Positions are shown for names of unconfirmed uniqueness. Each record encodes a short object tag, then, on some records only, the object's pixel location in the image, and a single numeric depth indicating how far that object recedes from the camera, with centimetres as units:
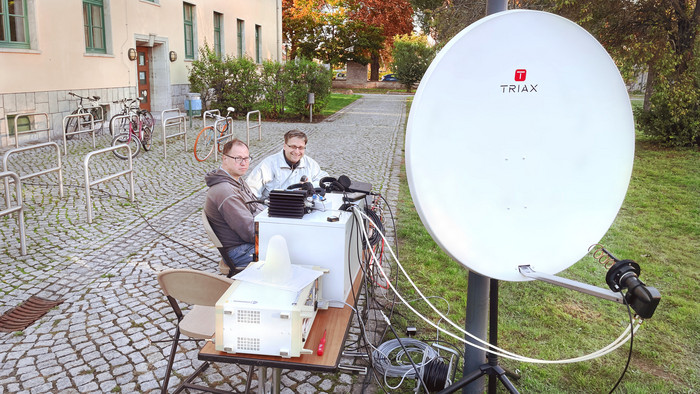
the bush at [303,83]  1851
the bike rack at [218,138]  1142
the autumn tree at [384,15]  3900
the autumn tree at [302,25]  3647
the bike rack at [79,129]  1105
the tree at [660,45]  1309
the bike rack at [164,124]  1152
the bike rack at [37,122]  1155
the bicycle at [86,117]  1301
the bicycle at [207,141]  1141
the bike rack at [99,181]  685
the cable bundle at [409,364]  354
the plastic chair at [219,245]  424
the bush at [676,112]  1305
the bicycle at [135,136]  1106
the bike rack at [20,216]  566
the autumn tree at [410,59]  3691
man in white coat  549
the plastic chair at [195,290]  303
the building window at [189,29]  2045
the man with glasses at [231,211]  422
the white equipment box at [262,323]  237
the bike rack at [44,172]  625
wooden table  243
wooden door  1797
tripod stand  284
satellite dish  222
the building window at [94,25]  1452
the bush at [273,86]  1847
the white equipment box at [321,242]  287
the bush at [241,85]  1856
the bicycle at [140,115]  1229
